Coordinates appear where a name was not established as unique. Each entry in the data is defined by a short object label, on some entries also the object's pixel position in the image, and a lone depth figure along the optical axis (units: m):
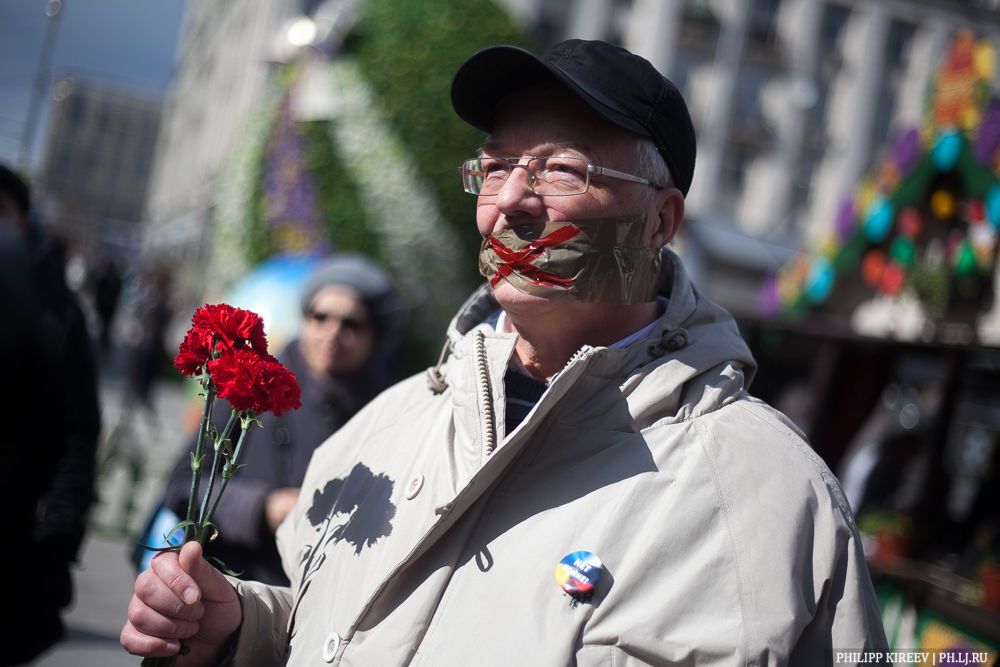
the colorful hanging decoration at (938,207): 5.36
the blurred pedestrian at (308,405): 2.75
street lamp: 9.89
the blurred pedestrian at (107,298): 16.83
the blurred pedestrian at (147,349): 10.81
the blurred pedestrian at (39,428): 2.51
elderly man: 1.39
